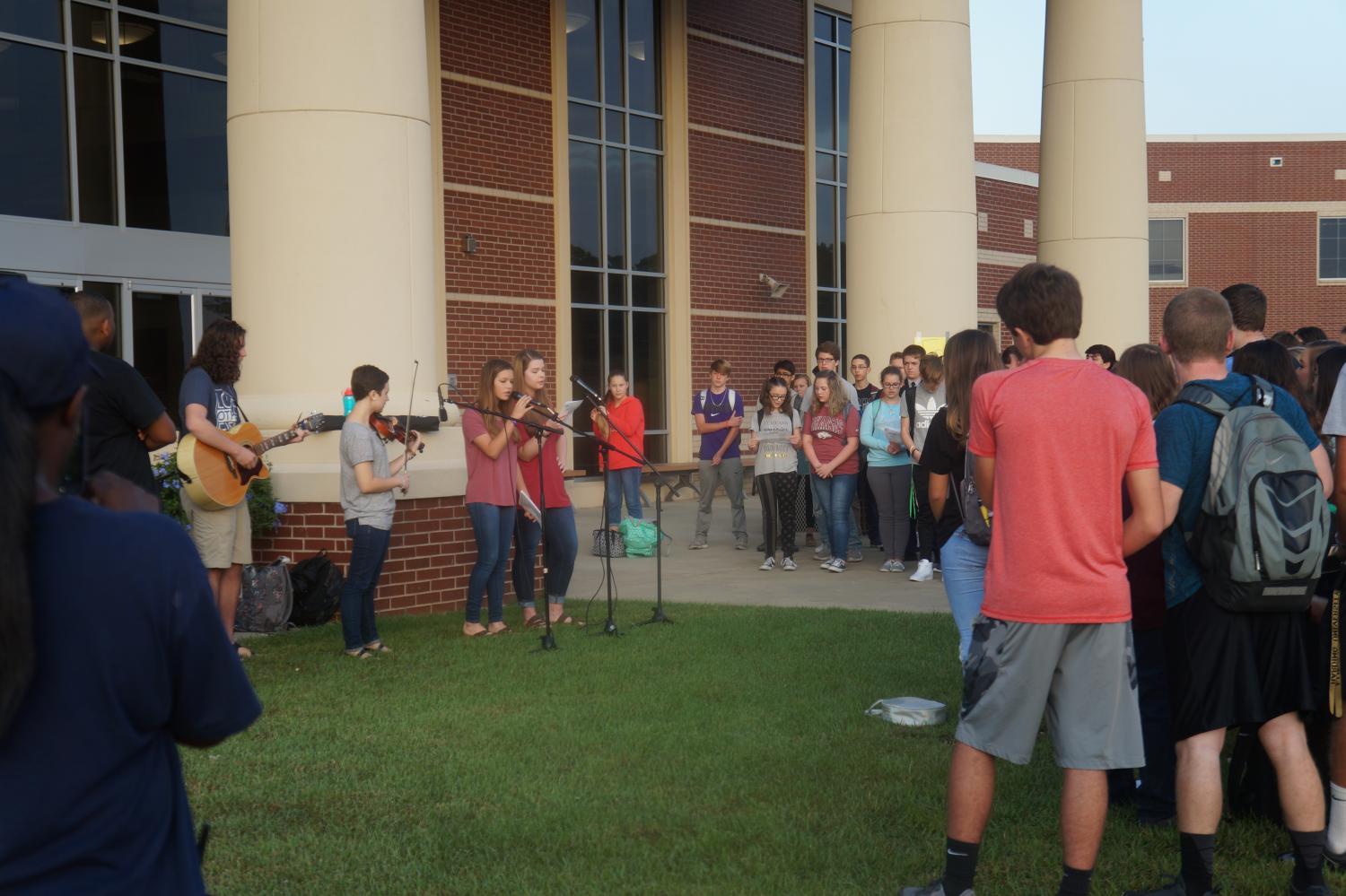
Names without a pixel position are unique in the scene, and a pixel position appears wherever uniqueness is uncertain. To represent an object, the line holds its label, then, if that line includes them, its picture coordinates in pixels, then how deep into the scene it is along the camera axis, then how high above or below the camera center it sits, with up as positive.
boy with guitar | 7.54 -0.22
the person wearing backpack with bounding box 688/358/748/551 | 14.73 -0.71
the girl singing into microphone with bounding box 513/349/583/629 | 9.26 -0.92
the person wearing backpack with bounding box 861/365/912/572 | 12.32 -0.74
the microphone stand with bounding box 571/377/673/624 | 9.00 -0.99
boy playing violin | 8.12 -0.64
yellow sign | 14.02 +0.43
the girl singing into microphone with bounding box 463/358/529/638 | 8.91 -0.64
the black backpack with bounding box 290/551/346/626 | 9.47 -1.41
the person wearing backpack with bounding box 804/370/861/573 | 12.65 -0.59
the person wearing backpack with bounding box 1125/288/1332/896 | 4.14 -0.67
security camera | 22.64 +1.72
